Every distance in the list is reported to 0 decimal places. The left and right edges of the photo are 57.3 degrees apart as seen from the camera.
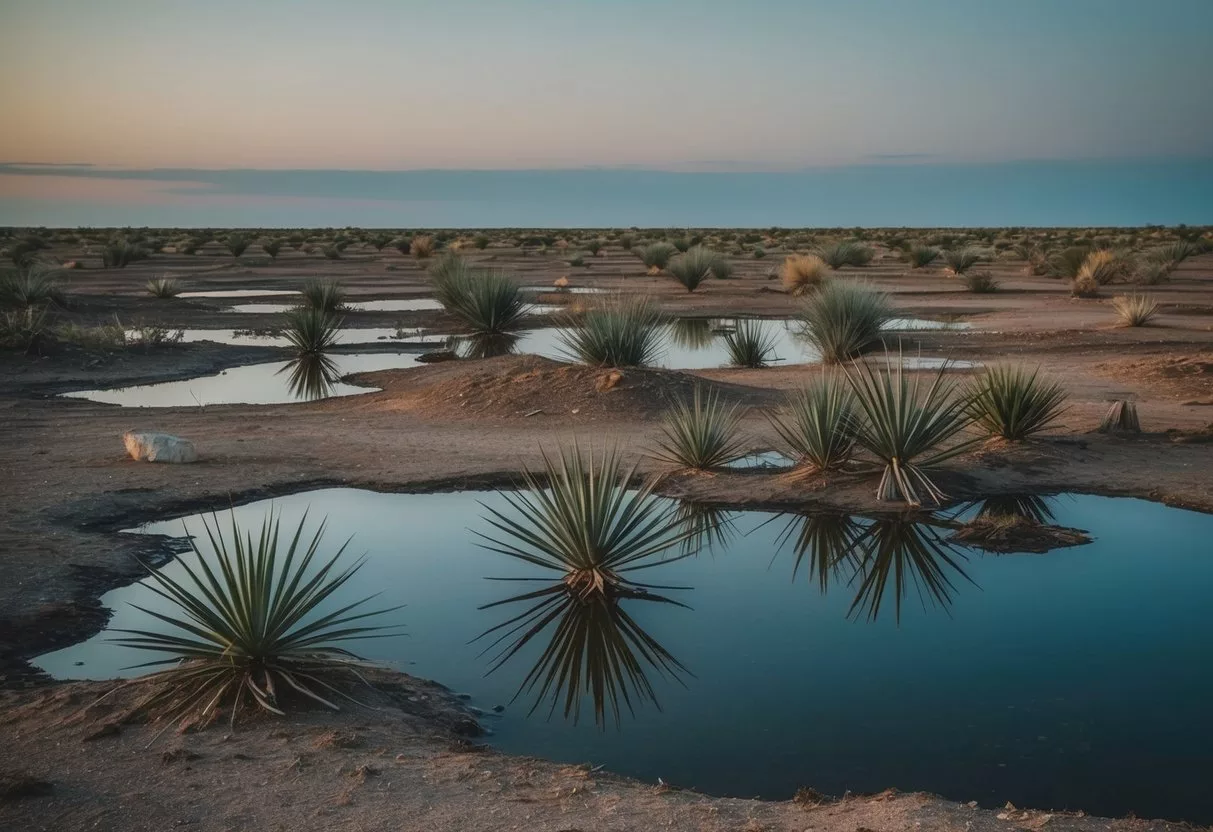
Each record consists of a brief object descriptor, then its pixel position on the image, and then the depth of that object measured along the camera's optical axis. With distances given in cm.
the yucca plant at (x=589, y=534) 855
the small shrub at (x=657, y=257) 4466
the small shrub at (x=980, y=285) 3503
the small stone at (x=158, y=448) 1232
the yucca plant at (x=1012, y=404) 1277
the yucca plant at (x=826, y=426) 1138
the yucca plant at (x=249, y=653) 633
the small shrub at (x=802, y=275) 3444
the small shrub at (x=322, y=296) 2906
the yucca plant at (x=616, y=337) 1784
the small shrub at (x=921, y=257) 4653
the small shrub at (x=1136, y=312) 2470
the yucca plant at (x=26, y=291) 2441
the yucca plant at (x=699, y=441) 1197
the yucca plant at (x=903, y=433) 1088
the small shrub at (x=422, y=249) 5306
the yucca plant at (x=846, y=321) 2045
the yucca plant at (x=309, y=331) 2298
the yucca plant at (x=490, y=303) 2519
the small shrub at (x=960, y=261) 4200
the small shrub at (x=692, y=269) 3612
